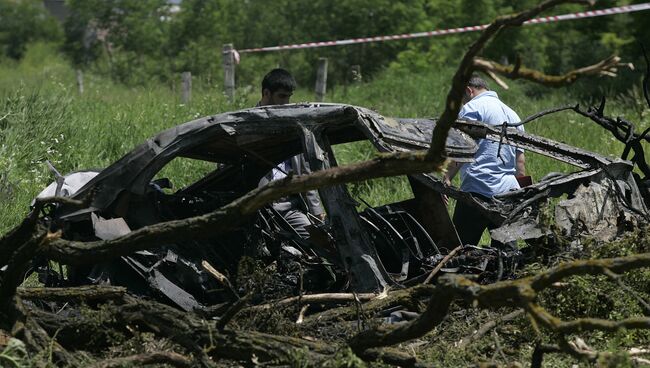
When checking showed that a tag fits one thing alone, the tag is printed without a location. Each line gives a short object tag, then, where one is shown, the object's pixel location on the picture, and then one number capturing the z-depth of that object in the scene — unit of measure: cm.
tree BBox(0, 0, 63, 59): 10444
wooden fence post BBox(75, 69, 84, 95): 4809
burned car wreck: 1141
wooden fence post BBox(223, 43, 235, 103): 3012
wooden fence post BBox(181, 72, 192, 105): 3231
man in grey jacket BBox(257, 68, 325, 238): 1303
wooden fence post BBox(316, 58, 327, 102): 3222
